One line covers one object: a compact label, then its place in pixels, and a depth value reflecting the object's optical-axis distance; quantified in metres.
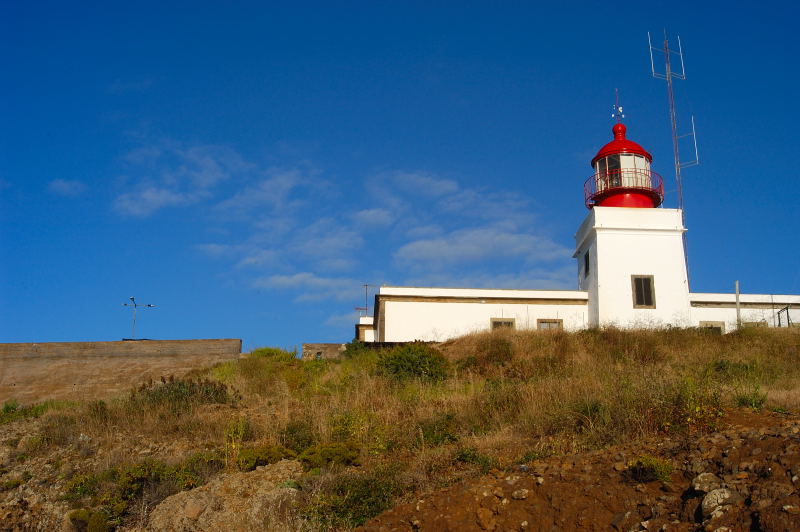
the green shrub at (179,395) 13.48
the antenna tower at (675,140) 24.75
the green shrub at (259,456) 9.58
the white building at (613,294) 23.14
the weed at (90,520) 8.44
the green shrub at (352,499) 7.28
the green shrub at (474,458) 8.09
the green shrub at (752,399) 9.02
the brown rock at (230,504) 7.81
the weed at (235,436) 10.18
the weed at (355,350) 21.02
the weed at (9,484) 9.95
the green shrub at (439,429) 9.89
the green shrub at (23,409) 14.38
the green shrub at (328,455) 9.23
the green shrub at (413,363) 16.64
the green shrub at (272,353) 20.59
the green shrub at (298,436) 10.45
